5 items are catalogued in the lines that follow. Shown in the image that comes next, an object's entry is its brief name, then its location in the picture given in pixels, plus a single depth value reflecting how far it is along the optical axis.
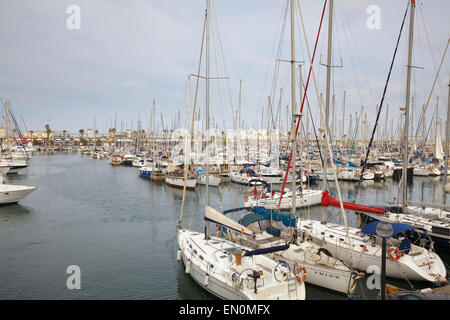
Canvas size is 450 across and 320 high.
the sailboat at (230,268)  12.85
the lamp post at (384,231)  9.16
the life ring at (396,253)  15.76
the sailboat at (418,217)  19.18
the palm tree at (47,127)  193.80
